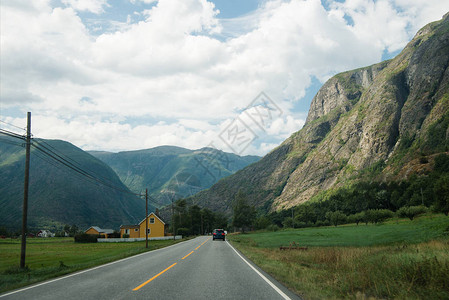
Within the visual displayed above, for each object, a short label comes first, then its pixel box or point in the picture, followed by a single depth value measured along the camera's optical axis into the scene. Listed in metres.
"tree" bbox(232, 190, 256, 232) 115.62
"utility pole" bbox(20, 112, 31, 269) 16.62
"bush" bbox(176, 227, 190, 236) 95.28
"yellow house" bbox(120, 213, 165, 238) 81.25
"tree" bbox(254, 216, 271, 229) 124.57
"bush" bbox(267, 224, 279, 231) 112.03
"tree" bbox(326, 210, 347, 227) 110.25
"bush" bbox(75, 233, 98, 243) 64.81
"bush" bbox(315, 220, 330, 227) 114.06
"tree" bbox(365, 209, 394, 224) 89.31
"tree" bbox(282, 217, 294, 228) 121.45
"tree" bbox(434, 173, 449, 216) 59.12
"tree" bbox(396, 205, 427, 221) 77.66
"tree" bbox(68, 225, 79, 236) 144.32
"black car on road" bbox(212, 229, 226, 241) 51.16
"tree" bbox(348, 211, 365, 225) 101.28
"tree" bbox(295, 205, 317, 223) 125.19
